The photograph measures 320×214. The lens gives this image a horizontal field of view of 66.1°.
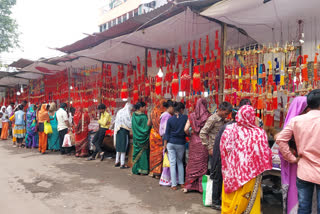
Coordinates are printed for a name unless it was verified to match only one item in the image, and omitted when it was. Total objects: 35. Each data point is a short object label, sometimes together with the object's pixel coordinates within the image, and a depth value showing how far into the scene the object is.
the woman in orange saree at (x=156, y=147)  4.70
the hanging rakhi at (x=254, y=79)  4.10
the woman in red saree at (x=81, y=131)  6.63
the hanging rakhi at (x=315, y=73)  3.61
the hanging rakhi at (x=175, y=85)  4.92
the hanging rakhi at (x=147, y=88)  6.30
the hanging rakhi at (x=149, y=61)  6.16
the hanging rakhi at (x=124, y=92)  6.56
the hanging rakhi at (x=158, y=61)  6.05
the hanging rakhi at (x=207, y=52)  4.62
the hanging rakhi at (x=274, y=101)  3.95
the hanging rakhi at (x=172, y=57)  5.90
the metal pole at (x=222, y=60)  4.32
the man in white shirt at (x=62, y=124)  6.93
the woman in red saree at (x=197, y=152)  3.81
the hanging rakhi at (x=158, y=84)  5.50
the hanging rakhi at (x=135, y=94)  6.54
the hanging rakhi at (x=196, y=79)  4.30
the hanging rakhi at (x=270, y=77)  3.90
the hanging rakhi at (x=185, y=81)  4.51
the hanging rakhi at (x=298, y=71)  3.71
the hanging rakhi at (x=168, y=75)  5.55
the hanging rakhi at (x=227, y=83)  4.29
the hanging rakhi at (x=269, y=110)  3.96
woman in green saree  5.00
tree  15.20
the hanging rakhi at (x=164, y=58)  5.88
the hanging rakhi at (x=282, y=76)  3.72
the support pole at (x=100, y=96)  7.92
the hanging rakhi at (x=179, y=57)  5.47
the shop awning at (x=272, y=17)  3.39
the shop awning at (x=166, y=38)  4.48
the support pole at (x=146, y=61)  6.30
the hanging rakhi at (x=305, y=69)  3.58
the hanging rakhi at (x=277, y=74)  4.05
